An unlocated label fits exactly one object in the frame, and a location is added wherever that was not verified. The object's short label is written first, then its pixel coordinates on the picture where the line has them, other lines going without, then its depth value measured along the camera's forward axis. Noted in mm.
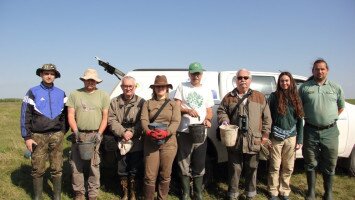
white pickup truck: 5051
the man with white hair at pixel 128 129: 4258
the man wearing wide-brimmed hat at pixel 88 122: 4234
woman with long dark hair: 4297
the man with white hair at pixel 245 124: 4164
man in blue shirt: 4223
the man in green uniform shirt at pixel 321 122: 4422
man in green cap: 4246
